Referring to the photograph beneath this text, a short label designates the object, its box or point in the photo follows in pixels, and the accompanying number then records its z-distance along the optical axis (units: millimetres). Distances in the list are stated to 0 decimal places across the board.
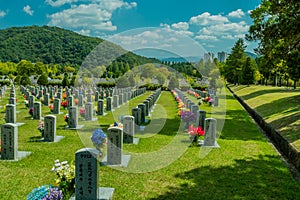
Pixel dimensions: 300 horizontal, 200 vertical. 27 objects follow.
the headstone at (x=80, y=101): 20094
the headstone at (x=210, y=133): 9867
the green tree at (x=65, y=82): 46469
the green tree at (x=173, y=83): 47438
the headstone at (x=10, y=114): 12438
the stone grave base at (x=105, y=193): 5442
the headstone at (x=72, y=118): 12109
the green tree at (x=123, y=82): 46531
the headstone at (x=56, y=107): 16141
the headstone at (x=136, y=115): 12805
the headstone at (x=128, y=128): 9867
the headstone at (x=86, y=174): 5156
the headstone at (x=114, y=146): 7566
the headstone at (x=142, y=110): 14328
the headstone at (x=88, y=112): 14424
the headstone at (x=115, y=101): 20219
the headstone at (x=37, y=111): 14078
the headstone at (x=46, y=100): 20172
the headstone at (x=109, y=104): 18448
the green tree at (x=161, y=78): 51562
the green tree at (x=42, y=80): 47219
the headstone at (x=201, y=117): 11578
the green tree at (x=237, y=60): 59719
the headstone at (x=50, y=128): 9656
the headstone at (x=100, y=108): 16530
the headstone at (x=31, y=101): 17522
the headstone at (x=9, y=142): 7712
